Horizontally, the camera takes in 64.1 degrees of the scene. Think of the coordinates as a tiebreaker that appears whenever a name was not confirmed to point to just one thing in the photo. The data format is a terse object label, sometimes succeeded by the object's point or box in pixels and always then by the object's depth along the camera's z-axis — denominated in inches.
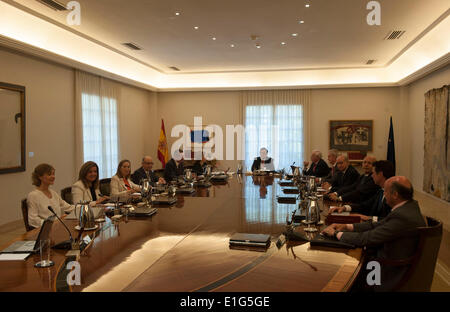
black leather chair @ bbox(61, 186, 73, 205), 158.2
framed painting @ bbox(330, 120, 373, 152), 425.4
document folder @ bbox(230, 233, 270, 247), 89.6
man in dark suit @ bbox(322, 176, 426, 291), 91.7
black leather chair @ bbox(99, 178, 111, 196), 191.0
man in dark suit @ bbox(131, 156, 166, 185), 227.6
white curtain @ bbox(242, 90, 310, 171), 439.8
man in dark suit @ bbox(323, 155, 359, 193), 204.5
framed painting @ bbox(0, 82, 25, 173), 232.4
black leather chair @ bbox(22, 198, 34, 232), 125.0
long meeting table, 67.7
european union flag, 403.8
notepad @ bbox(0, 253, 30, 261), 83.7
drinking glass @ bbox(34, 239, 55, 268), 79.0
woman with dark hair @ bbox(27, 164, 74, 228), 126.6
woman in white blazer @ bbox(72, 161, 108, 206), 157.8
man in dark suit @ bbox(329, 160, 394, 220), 135.6
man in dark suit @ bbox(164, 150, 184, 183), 273.7
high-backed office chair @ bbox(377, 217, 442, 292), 90.0
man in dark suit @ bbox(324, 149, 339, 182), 258.6
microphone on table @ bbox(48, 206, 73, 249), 90.7
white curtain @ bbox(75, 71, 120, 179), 309.7
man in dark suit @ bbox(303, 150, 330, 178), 292.0
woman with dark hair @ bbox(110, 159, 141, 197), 186.7
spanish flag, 430.9
